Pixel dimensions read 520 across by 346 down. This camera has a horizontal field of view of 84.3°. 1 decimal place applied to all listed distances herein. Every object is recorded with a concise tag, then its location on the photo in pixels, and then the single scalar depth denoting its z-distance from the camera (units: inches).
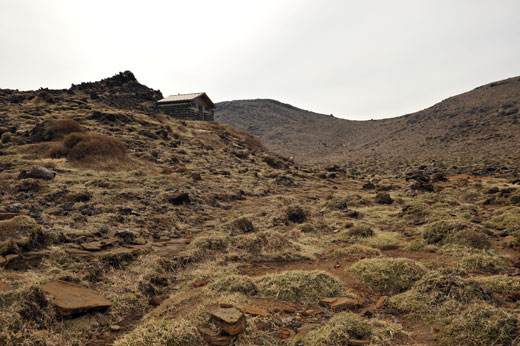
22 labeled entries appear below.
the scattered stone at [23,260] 248.3
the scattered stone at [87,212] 417.1
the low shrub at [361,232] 406.9
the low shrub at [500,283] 214.5
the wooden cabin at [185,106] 1728.6
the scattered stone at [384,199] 641.2
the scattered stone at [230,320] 167.0
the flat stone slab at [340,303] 209.3
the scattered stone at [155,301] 235.6
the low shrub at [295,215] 503.2
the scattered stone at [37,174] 540.7
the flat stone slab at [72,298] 197.0
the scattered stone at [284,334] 174.4
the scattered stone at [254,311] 196.1
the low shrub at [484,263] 270.4
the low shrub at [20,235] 269.4
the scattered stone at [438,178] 899.4
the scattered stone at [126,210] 450.6
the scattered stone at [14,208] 376.5
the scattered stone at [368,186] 933.7
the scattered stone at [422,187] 733.3
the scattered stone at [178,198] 544.7
